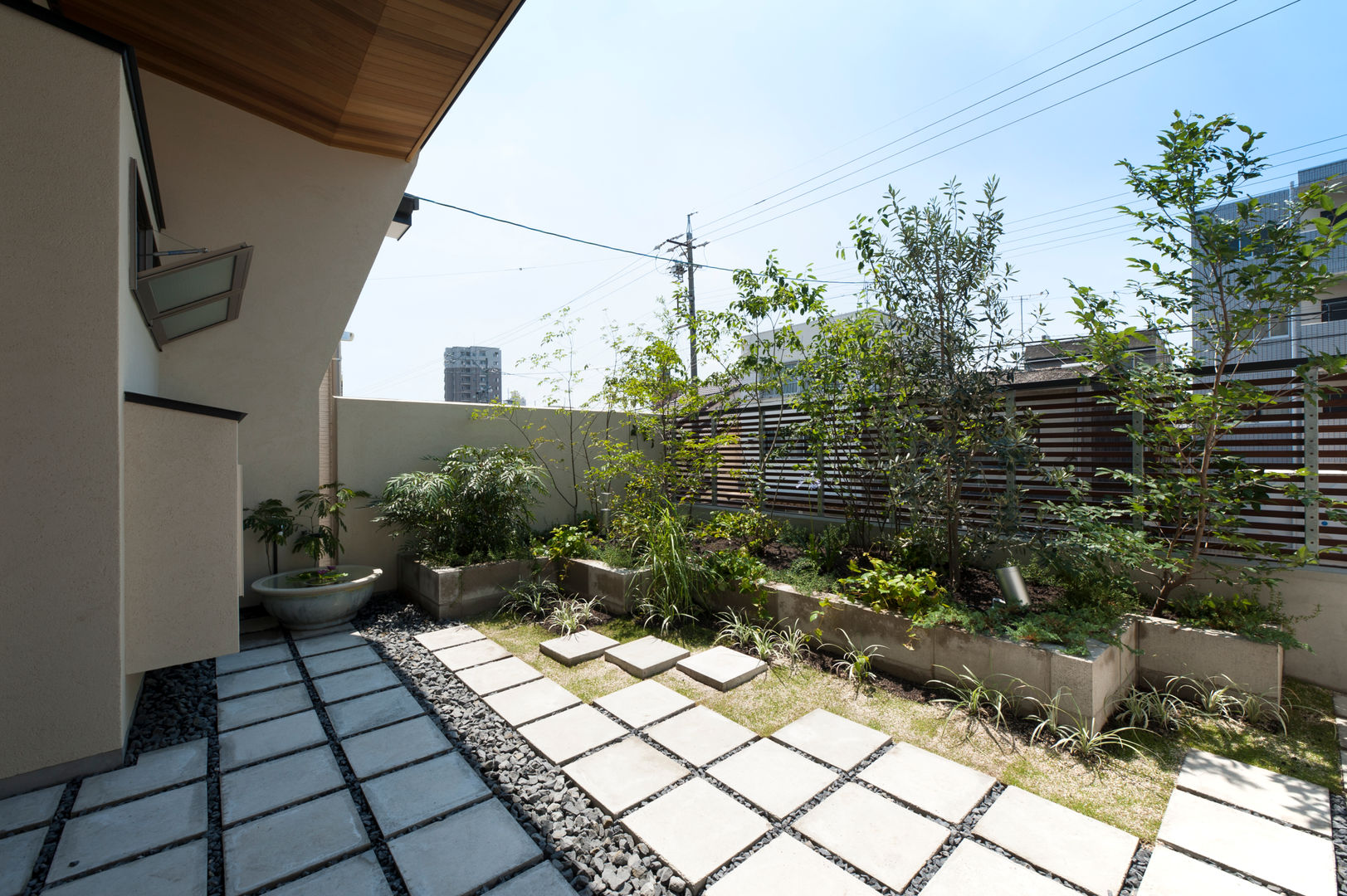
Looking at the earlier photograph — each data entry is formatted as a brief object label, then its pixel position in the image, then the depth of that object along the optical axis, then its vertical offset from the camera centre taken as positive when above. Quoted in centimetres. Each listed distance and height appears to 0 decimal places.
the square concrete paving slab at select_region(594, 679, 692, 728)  310 -150
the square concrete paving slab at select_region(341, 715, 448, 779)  265 -150
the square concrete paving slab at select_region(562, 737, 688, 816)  235 -149
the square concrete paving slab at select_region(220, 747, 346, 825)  233 -150
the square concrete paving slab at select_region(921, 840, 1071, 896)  183 -146
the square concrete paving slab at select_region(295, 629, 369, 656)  414 -151
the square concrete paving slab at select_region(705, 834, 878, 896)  184 -147
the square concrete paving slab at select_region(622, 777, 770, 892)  197 -147
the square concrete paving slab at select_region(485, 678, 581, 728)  312 -150
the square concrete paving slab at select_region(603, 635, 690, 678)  371 -148
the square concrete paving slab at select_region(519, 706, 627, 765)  274 -150
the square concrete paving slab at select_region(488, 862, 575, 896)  185 -147
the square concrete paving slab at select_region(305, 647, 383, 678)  377 -151
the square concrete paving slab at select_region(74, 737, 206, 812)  237 -148
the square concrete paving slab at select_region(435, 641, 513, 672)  387 -151
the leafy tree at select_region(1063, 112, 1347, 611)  298 +64
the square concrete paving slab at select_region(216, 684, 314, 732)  309 -150
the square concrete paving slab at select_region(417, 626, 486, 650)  425 -151
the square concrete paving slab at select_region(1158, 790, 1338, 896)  187 -146
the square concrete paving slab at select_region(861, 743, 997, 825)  229 -148
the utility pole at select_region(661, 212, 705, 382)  1477 +511
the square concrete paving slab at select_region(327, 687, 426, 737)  303 -151
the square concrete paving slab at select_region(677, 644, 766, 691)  350 -147
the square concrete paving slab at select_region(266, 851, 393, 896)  186 -148
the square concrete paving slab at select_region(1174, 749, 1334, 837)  219 -146
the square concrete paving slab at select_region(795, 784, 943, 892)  195 -147
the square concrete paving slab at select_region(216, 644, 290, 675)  378 -150
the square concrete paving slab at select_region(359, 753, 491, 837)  225 -149
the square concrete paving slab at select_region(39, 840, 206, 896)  186 -147
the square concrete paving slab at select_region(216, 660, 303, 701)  344 -150
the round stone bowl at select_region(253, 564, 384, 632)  434 -123
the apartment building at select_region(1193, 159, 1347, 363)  1349 +312
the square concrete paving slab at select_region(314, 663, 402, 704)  340 -151
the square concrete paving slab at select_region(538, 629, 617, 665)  390 -148
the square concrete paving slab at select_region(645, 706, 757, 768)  272 -150
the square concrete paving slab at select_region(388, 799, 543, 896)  190 -148
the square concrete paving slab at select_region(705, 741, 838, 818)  234 -149
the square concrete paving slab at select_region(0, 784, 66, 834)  218 -146
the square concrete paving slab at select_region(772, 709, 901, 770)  266 -149
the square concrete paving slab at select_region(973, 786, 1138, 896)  191 -147
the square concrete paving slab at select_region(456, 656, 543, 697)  350 -151
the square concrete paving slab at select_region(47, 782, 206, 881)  200 -147
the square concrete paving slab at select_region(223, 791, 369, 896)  194 -148
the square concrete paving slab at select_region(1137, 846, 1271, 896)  182 -146
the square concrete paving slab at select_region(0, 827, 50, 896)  189 -146
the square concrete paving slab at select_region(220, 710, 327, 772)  272 -151
